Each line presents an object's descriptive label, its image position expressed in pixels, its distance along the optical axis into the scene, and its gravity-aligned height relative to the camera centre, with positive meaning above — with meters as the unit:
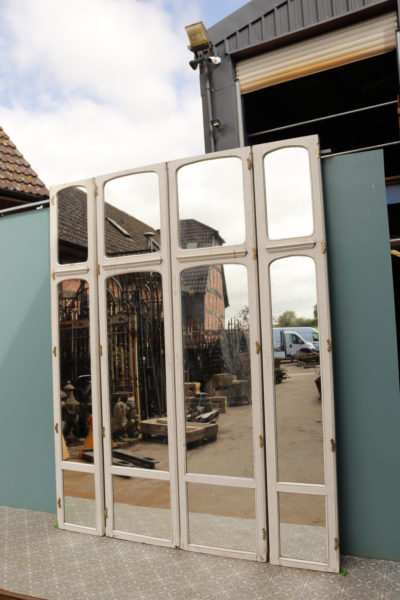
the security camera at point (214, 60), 6.91 +3.90
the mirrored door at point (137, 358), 4.29 -0.22
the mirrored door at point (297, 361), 3.74 -0.26
